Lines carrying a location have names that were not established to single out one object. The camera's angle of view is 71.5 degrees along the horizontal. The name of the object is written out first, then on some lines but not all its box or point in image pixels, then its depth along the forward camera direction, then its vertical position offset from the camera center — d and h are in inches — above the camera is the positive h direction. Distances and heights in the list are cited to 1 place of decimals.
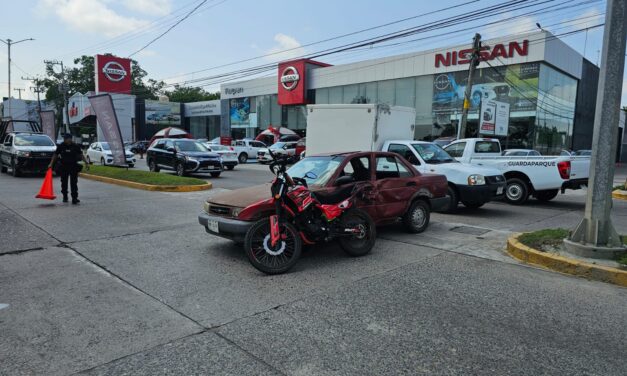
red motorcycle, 208.1 -42.9
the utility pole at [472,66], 806.2 +152.3
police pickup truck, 656.4 -29.9
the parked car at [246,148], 1182.3 -24.0
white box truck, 477.4 +19.2
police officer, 414.3 -27.6
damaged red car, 227.9 -31.0
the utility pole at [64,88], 1418.4 +160.0
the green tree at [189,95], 3400.8 +342.7
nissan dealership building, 1160.2 +184.7
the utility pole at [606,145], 231.3 +3.1
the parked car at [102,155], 922.7 -43.3
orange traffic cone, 415.2 -54.6
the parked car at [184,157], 699.4 -32.7
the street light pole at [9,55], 1933.1 +358.4
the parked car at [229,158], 910.4 -40.3
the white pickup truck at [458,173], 389.1 -24.4
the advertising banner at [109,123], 659.4 +18.0
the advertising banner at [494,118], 944.9 +65.4
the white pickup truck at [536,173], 437.7 -24.2
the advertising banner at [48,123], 911.7 +20.8
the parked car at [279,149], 1133.7 -23.0
